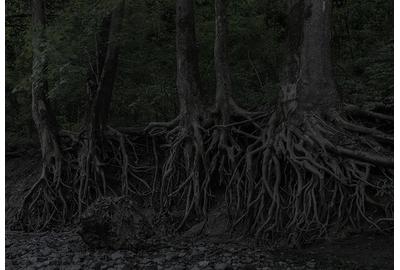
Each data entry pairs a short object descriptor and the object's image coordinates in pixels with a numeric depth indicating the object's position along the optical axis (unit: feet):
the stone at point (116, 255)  22.91
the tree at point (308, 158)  22.31
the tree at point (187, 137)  28.53
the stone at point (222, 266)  20.35
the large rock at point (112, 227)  24.44
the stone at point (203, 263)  20.92
